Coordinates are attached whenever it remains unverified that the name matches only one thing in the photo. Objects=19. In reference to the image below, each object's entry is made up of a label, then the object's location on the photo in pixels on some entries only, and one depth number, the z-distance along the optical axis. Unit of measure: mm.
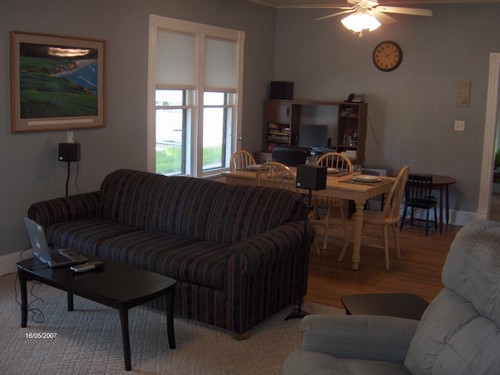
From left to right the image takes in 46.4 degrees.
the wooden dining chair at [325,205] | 5781
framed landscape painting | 4723
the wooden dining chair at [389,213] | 5340
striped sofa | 3643
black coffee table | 3166
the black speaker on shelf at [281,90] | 8109
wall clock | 7441
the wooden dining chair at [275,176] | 5500
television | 7855
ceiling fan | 4730
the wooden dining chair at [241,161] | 6964
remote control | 3527
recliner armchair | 2148
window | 6211
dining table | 5164
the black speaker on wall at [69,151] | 4918
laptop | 3570
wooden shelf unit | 7662
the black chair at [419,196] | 6668
